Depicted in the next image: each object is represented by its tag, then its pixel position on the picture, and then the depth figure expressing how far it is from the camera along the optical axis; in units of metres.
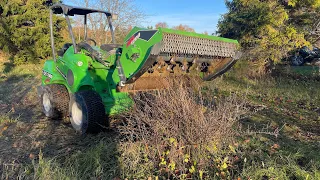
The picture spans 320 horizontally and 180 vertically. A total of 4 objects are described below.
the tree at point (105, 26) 12.22
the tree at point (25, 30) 11.84
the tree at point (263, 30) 8.06
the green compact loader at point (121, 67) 2.88
